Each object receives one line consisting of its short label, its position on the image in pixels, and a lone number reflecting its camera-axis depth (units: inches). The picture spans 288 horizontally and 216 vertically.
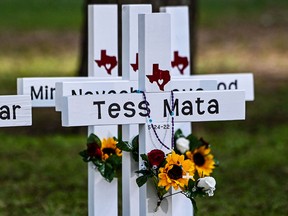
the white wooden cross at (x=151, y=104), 274.1
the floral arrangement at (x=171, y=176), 280.7
